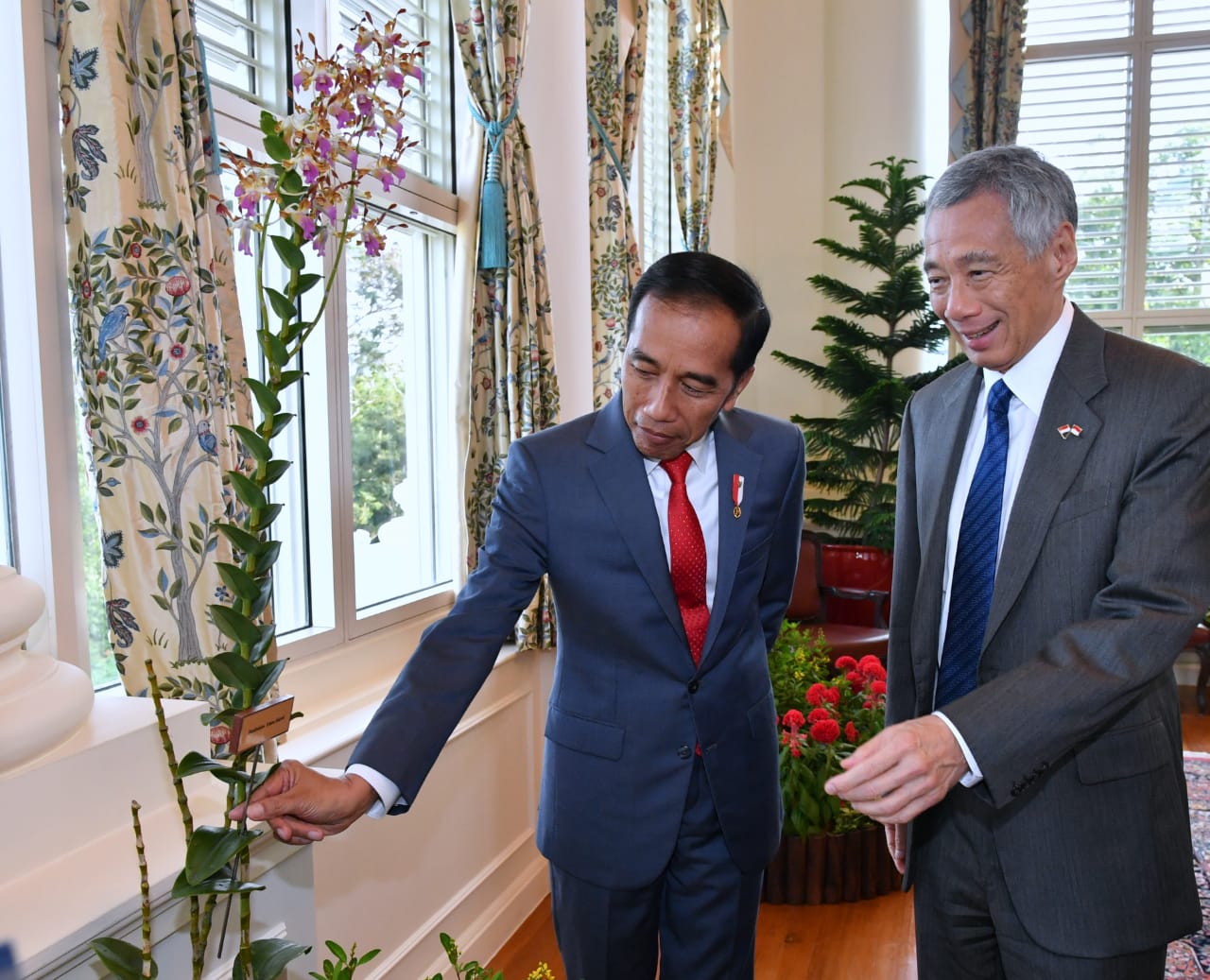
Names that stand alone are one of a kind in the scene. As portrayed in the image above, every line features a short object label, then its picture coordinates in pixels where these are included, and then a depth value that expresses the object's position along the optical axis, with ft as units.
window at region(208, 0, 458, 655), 7.97
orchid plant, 2.23
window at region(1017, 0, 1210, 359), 19.27
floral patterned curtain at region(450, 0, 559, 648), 8.94
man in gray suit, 4.02
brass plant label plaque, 2.23
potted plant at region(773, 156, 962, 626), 16.94
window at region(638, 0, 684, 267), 16.51
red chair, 15.11
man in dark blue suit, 4.89
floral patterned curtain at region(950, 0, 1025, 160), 18.88
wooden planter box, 10.27
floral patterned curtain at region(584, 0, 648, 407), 11.96
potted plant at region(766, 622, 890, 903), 10.26
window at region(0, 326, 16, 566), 5.13
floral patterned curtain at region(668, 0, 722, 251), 16.20
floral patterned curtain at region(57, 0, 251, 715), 4.73
